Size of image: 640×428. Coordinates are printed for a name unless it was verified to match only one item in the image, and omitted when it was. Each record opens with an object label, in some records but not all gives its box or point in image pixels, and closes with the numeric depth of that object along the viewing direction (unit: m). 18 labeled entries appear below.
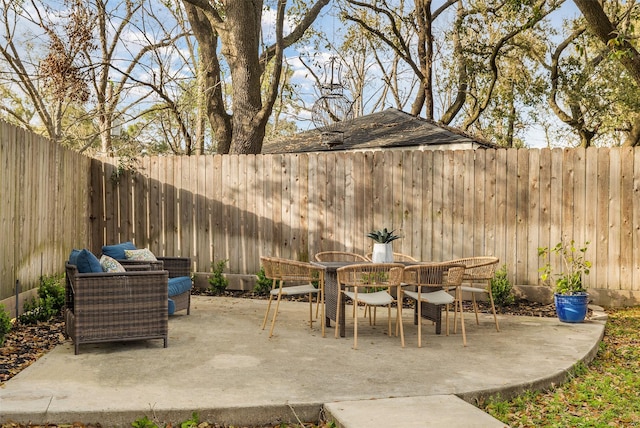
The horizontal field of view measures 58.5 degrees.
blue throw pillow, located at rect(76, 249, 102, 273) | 4.81
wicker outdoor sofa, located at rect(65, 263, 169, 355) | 4.64
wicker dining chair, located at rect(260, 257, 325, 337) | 5.38
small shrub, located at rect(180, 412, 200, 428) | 3.25
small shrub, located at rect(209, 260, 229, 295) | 8.13
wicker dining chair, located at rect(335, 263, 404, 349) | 4.96
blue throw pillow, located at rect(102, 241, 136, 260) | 6.13
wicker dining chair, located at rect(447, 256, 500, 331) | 5.69
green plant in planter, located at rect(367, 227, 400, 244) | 5.67
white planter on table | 5.64
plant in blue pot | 6.00
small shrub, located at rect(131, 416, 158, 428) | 3.22
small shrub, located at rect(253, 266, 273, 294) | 7.93
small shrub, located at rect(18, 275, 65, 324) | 5.82
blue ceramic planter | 6.00
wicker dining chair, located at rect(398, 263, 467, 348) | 5.14
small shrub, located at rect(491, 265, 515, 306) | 6.99
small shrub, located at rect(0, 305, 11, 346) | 4.76
